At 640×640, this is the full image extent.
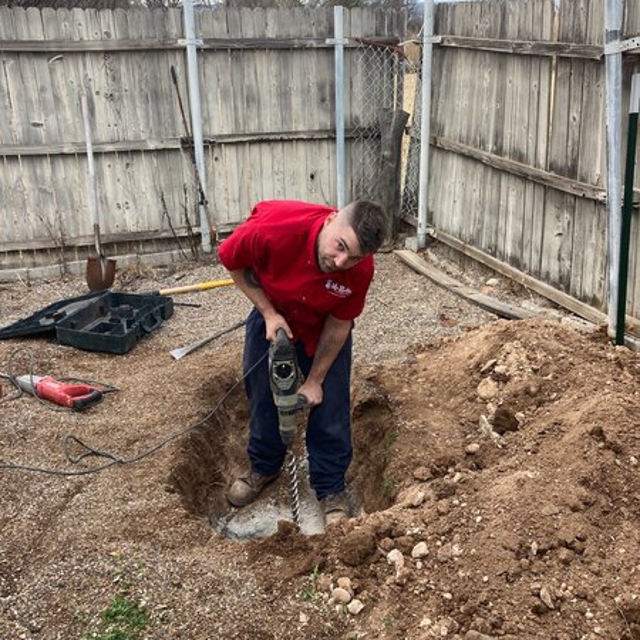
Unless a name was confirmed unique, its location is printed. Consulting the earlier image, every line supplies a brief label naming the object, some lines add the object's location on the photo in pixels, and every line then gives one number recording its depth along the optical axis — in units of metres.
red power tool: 5.20
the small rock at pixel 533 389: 4.64
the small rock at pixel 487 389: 4.84
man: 3.48
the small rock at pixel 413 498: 3.75
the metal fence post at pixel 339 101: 8.47
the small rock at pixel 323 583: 3.31
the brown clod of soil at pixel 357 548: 3.40
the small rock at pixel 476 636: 2.89
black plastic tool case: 6.39
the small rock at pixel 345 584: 3.27
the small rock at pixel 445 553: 3.31
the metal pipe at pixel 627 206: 4.96
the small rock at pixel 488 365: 5.11
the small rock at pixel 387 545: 3.44
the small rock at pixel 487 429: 4.41
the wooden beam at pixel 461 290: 6.66
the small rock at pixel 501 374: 4.89
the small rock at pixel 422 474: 4.16
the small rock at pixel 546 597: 3.03
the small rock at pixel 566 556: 3.20
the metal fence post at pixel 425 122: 8.06
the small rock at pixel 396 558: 3.33
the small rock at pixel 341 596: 3.23
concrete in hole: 4.60
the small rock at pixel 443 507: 3.59
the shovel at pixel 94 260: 7.89
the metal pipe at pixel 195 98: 8.09
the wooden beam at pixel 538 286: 5.87
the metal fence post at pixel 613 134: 5.20
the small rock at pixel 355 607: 3.18
